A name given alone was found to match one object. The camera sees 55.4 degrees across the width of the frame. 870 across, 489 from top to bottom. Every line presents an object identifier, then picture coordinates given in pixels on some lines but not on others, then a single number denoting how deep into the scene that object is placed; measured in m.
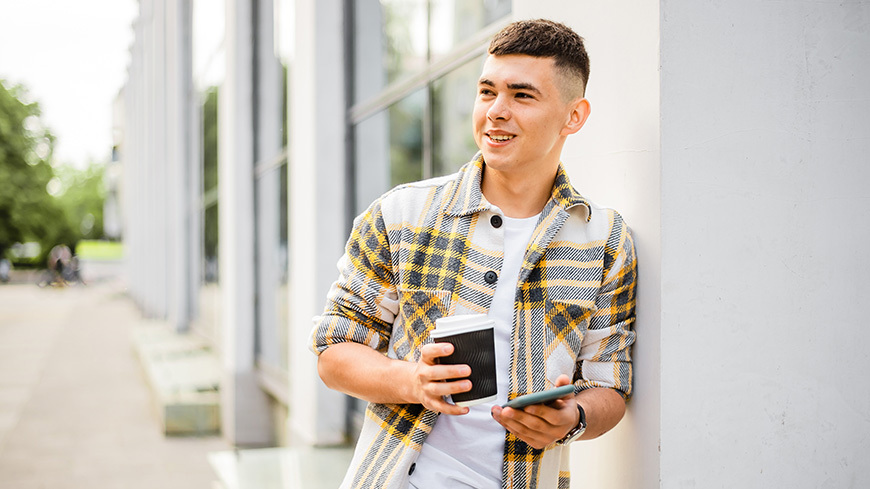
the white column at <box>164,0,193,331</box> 15.91
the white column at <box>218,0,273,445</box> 8.96
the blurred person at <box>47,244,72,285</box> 41.91
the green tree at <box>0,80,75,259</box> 43.56
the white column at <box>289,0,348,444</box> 6.03
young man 1.90
